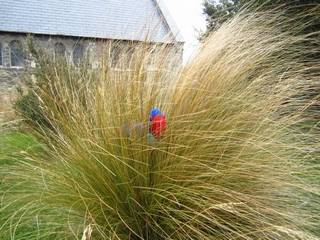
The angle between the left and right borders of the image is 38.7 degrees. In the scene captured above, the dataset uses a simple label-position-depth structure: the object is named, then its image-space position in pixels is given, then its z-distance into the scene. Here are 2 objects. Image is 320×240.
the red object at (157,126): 2.06
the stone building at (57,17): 23.38
